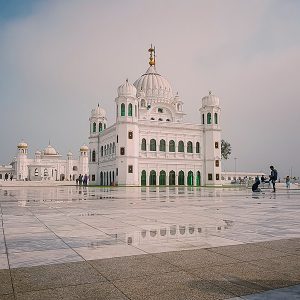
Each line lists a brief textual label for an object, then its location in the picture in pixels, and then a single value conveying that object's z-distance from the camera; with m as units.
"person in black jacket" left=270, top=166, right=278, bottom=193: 24.19
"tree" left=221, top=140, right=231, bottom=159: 71.88
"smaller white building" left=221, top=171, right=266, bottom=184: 88.99
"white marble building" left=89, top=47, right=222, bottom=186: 50.22
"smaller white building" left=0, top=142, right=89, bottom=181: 87.12
